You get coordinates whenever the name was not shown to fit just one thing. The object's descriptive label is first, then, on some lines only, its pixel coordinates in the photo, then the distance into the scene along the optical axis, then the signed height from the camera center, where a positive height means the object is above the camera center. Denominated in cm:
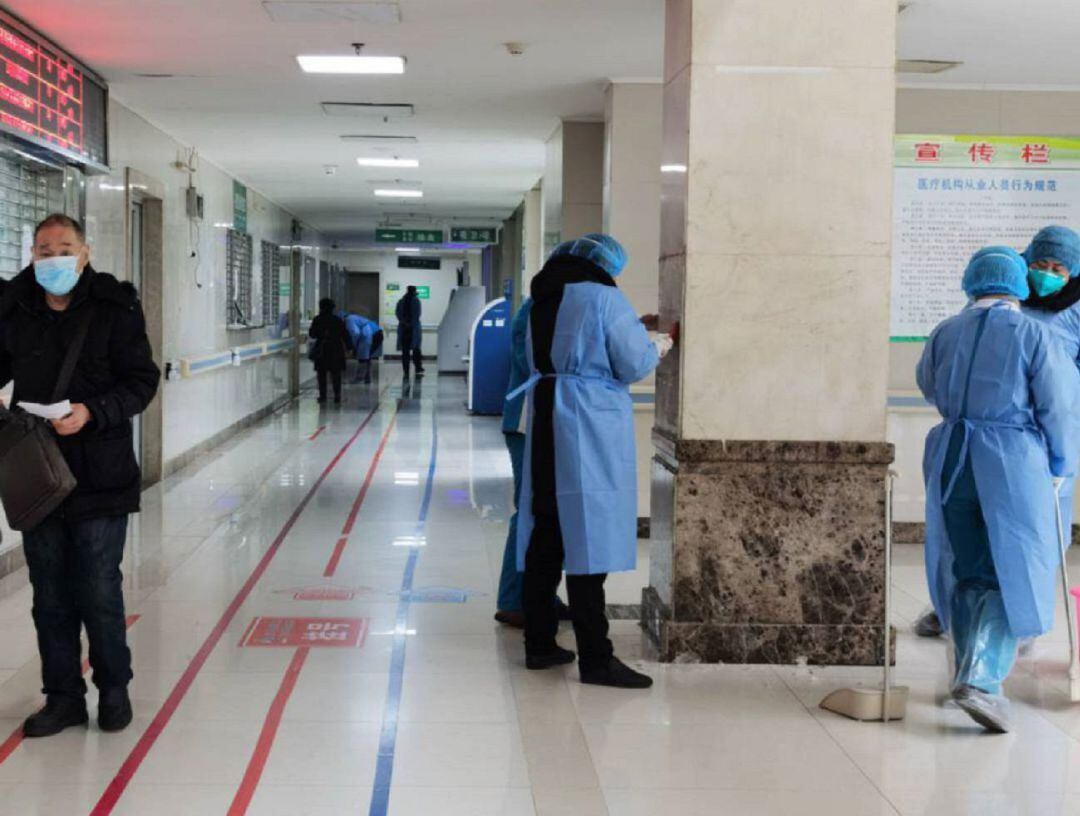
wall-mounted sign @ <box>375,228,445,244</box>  2188 +124
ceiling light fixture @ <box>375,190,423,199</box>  1574 +139
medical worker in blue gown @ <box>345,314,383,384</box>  2192 -41
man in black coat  391 -42
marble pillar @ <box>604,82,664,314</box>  771 +79
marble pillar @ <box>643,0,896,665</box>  474 -4
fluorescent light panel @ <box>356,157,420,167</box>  1226 +135
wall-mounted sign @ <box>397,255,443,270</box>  3297 +123
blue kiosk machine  1471 -48
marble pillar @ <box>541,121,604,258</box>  916 +91
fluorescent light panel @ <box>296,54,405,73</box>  726 +133
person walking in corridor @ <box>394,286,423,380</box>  2175 -17
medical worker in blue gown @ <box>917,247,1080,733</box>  427 -44
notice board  764 +66
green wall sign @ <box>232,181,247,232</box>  1348 +103
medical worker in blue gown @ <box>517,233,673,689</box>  455 -39
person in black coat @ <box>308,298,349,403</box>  1706 -40
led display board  611 +104
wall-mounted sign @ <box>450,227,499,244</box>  2091 +122
